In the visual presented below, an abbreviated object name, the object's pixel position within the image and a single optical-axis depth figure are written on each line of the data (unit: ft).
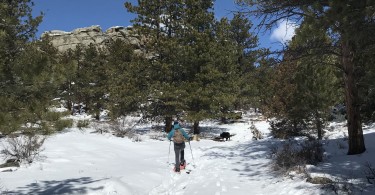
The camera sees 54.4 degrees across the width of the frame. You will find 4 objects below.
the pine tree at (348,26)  18.22
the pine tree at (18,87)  20.53
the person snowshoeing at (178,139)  41.04
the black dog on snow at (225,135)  76.13
